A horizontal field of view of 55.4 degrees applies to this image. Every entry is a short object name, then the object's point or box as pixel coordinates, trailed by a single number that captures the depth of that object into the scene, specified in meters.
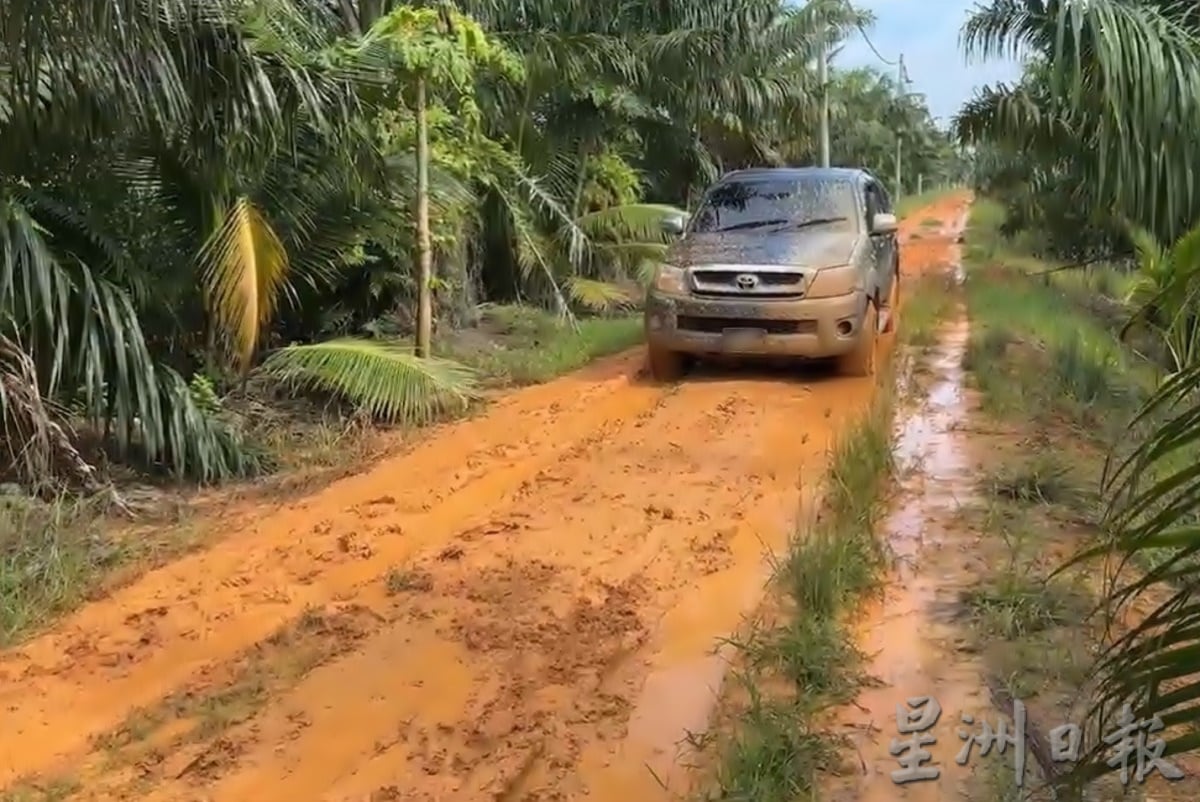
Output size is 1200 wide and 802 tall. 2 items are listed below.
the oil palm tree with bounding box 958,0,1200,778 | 7.97
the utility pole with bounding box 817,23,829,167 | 23.66
